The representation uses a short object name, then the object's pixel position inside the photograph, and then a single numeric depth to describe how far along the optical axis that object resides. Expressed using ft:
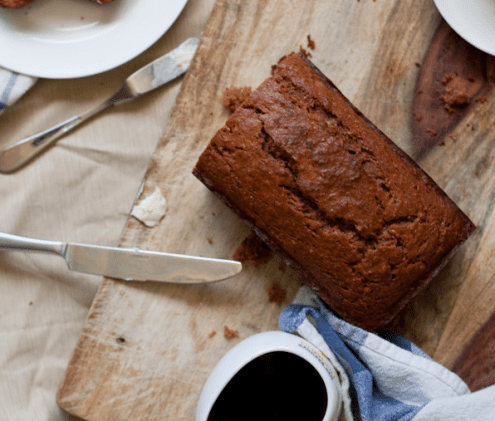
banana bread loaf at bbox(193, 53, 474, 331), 1.86
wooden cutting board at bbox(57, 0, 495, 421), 2.03
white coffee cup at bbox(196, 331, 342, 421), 1.80
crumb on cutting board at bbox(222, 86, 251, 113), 2.03
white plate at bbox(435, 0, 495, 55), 1.99
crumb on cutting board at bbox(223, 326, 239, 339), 2.03
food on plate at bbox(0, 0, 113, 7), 2.08
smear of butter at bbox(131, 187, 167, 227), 2.04
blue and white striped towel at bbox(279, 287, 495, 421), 1.91
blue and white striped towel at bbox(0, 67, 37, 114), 2.08
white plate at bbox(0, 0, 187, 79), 2.08
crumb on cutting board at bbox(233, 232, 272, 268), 2.04
